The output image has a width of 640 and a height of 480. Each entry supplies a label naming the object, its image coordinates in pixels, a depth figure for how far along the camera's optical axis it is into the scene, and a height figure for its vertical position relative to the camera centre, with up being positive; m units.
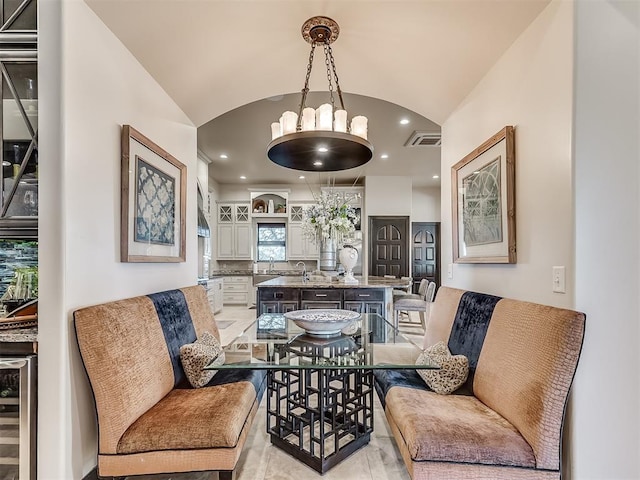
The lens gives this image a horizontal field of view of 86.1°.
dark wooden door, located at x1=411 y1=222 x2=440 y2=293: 8.62 -0.35
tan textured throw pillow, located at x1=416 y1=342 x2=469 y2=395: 1.96 -0.78
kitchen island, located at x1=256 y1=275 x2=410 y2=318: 3.94 -0.66
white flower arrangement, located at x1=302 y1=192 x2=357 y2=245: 4.23 +0.26
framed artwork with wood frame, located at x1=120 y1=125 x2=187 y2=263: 1.99 +0.25
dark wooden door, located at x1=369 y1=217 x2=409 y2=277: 7.59 -0.06
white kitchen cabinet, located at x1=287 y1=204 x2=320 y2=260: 8.06 -0.03
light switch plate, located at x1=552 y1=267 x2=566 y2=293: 1.53 -0.18
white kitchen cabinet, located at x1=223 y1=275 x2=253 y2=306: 7.88 -1.16
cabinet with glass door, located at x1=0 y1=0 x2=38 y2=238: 1.71 +0.59
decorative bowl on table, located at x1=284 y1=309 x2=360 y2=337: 2.11 -0.52
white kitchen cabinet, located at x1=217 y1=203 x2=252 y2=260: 8.12 +0.18
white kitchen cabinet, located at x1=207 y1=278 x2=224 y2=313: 6.48 -1.06
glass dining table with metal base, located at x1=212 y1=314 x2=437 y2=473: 1.74 -0.63
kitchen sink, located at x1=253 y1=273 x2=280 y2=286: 7.63 -0.82
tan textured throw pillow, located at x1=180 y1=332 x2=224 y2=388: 2.05 -0.73
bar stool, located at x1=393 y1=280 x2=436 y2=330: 5.27 -0.99
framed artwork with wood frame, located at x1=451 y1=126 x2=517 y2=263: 1.97 +0.25
